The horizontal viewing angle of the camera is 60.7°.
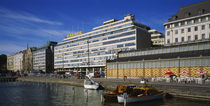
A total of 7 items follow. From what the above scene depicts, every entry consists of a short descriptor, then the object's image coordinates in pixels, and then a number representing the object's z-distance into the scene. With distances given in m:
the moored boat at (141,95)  33.59
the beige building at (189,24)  70.25
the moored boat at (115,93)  35.34
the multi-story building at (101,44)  104.44
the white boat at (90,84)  57.48
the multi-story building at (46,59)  186.25
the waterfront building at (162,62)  50.78
